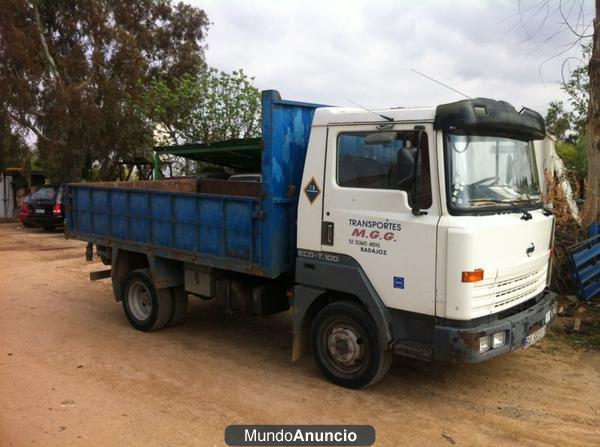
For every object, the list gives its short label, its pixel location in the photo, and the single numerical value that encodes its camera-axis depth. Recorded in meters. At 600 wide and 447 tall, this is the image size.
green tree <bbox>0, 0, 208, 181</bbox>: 20.61
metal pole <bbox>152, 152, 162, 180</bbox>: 10.59
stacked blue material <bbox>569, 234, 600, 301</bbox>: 6.73
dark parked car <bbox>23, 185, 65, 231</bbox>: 17.84
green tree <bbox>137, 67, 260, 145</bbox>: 16.45
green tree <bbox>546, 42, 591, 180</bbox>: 14.95
